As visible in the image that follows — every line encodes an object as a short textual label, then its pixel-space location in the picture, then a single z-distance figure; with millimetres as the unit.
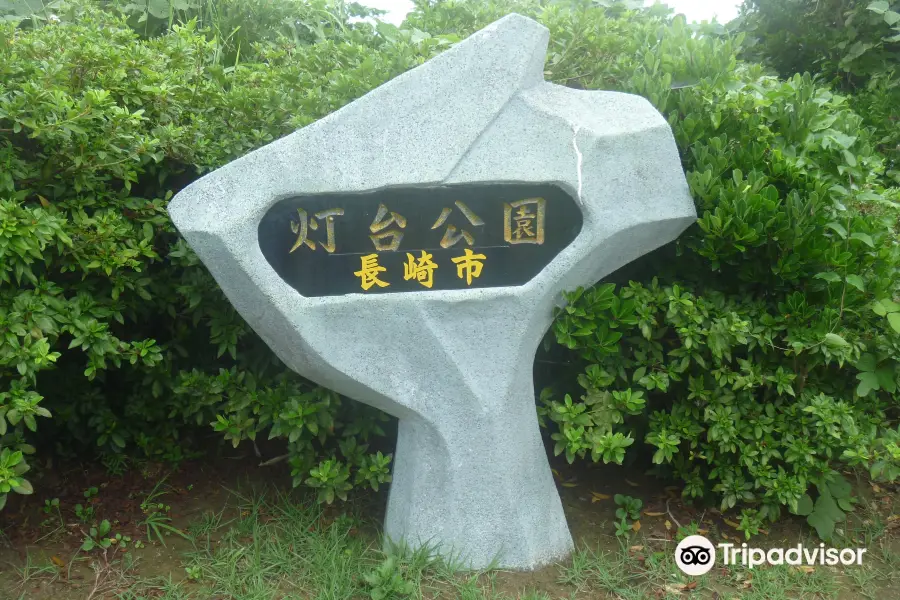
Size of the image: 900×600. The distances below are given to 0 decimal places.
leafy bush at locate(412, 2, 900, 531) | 2836
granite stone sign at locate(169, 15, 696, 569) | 2604
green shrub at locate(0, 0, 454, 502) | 2645
